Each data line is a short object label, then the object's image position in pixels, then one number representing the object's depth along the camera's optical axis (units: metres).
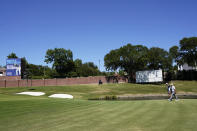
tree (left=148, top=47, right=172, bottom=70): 72.12
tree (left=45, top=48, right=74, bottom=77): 98.25
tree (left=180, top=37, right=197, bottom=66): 74.99
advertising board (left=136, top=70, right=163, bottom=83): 66.50
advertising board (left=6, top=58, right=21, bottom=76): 61.62
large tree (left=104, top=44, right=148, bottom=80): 70.88
